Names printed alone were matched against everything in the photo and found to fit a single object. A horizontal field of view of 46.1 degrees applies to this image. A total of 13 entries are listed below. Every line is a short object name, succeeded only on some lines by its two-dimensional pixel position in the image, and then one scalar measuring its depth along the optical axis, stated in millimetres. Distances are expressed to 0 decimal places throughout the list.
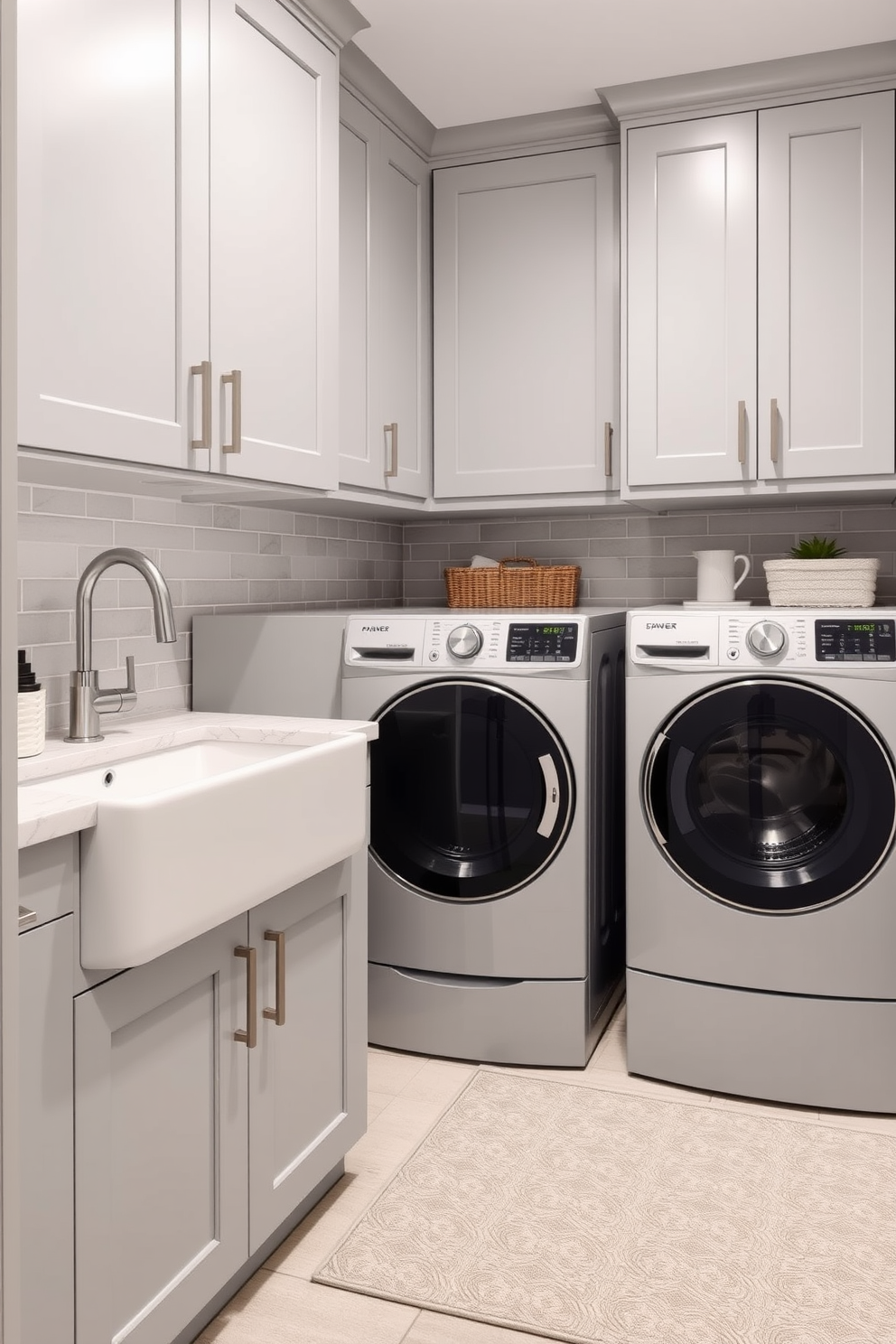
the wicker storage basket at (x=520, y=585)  3090
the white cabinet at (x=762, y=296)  2607
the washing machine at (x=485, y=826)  2494
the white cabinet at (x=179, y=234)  1538
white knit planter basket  2645
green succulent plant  2744
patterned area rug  1705
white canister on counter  1750
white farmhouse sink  1323
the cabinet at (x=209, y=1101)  1351
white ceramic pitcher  2936
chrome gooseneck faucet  1922
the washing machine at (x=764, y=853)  2326
